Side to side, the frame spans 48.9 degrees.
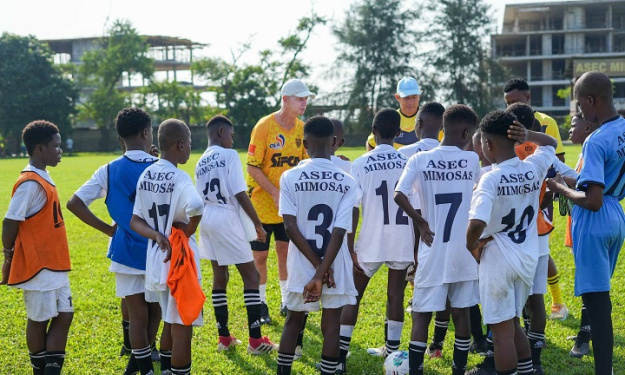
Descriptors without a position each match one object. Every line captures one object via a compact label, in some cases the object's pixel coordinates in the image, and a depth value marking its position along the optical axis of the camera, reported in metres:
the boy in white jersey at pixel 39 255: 5.30
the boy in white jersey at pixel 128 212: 5.41
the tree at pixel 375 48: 71.89
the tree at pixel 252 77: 67.25
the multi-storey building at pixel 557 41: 88.06
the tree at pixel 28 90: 70.12
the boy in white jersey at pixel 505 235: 4.85
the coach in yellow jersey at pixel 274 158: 7.50
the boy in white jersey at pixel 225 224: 6.62
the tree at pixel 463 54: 71.25
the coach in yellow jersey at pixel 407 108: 7.96
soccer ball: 5.68
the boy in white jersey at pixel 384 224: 6.00
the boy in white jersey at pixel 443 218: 5.35
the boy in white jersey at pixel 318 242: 5.11
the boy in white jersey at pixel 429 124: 6.30
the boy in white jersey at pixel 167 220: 5.01
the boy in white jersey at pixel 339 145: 6.68
